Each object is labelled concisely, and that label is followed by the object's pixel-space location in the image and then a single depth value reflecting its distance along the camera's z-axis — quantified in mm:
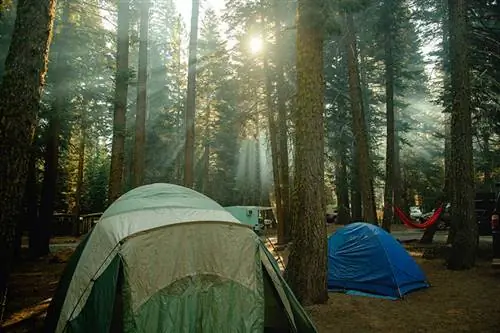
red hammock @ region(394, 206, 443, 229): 13030
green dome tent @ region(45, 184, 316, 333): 4277
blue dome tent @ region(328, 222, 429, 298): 7500
